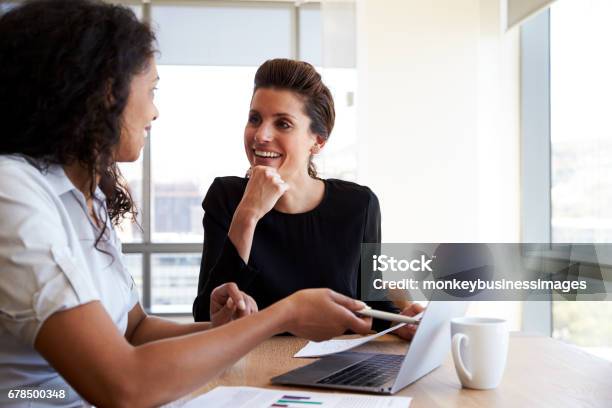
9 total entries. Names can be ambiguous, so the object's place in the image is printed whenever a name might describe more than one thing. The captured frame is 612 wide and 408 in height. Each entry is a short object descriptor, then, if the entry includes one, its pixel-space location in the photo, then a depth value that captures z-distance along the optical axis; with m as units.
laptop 1.01
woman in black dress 1.80
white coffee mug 1.04
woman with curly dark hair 0.82
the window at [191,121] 4.69
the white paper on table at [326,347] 1.29
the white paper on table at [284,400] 0.94
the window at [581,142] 3.16
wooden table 1.00
